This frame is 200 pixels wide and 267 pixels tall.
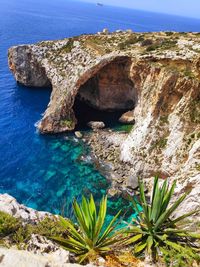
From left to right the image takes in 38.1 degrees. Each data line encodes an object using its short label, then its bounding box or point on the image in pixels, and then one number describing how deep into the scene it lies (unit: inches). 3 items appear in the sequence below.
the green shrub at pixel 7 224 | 355.3
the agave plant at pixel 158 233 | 447.5
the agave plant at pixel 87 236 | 404.8
